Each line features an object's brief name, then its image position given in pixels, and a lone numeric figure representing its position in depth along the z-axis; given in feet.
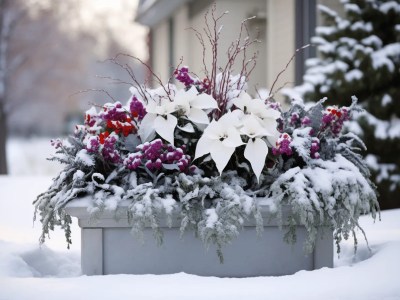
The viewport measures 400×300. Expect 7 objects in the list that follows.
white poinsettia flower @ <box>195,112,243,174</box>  8.82
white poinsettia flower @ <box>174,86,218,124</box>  9.40
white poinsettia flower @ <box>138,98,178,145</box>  9.11
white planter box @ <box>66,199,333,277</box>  8.96
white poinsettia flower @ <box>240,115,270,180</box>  8.78
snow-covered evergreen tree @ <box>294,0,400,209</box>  18.78
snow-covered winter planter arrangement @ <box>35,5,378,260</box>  8.63
